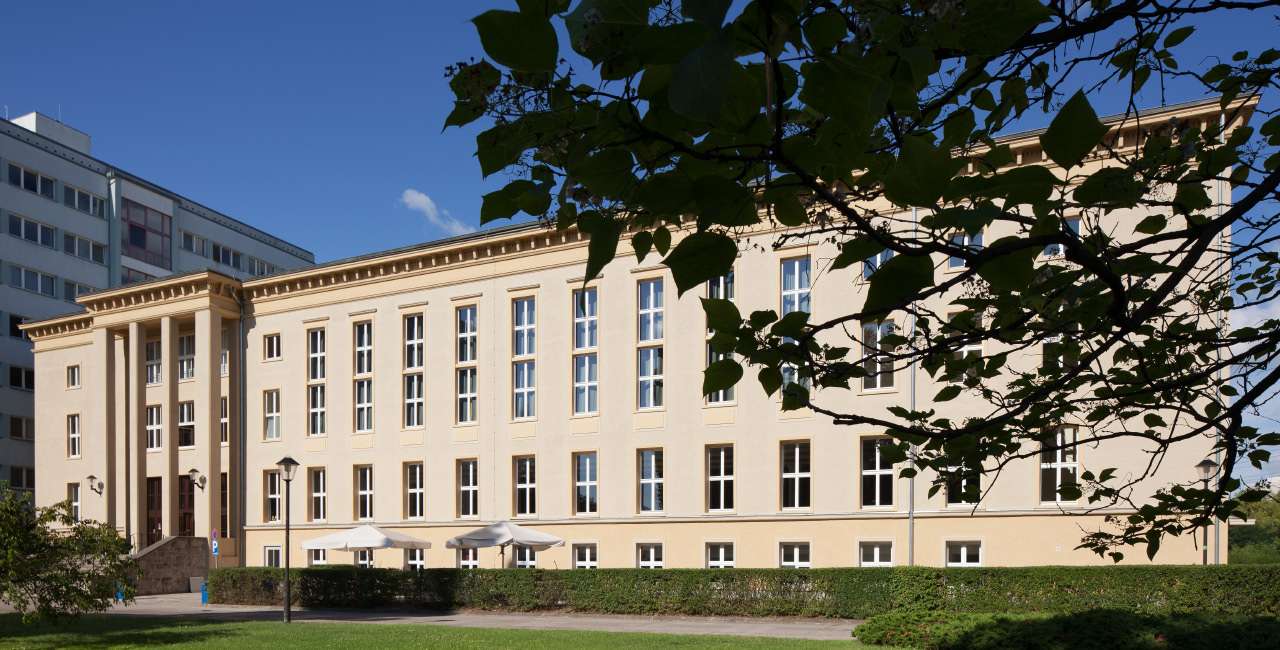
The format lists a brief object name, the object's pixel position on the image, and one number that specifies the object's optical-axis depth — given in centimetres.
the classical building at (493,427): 3067
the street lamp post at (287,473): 2611
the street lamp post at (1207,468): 2422
